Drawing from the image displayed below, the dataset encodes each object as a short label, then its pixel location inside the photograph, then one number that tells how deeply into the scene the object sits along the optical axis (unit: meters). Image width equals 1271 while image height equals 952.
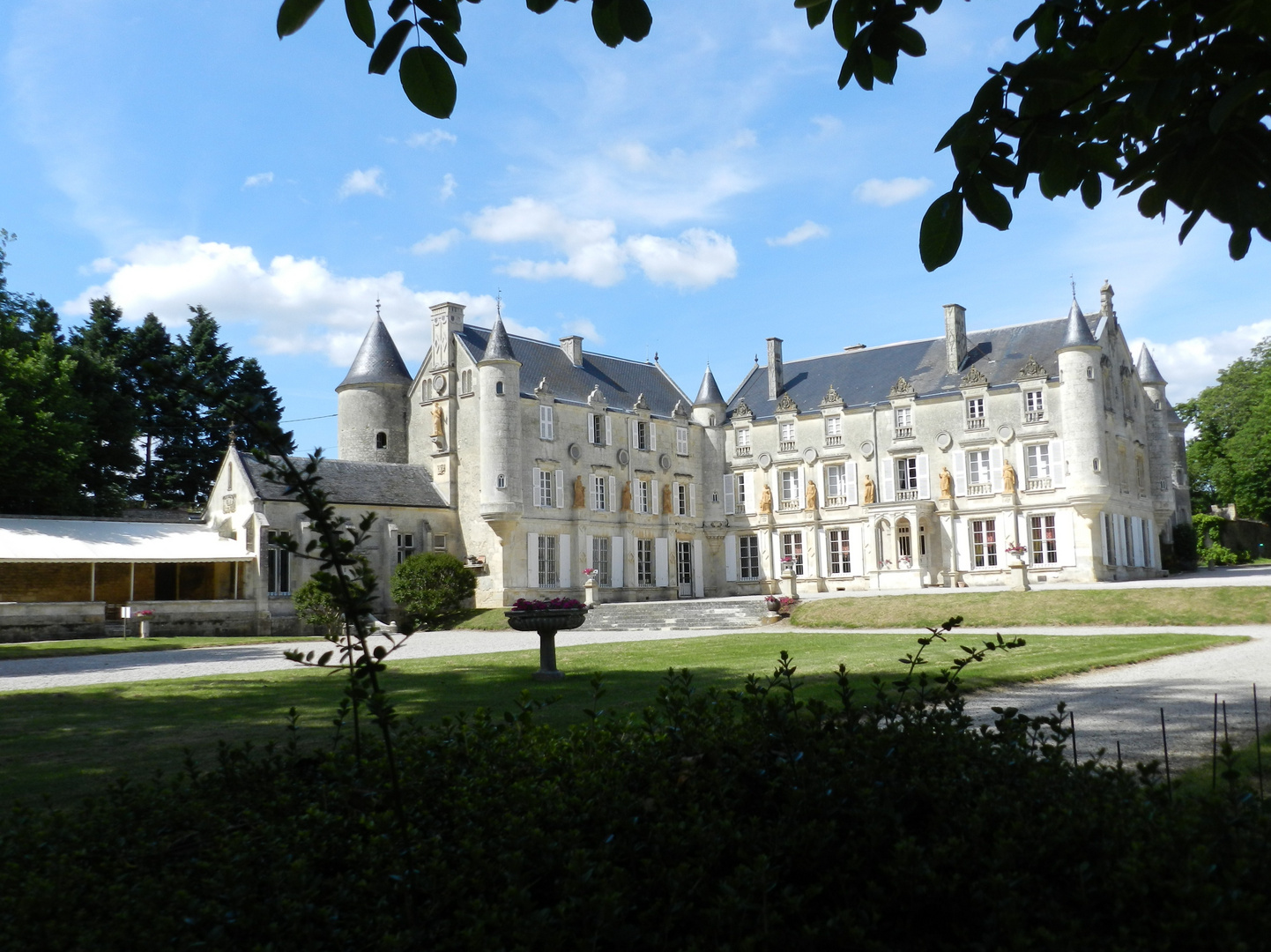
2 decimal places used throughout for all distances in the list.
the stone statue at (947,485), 34.84
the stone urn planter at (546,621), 11.47
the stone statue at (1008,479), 33.50
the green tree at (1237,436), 48.03
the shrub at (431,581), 29.45
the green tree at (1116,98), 2.72
